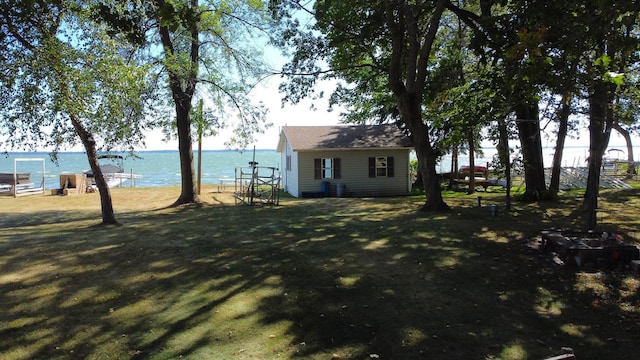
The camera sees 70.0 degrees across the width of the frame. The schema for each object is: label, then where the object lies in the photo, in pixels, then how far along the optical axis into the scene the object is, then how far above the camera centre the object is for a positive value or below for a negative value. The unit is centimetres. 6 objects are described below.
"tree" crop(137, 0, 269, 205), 1739 +423
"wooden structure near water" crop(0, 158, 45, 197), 2608 -55
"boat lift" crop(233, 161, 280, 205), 1916 -100
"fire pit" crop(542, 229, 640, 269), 768 -138
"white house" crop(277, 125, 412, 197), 2470 +44
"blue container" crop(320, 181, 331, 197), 2447 -83
